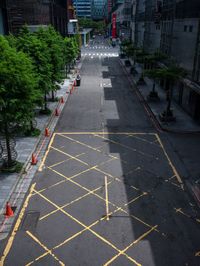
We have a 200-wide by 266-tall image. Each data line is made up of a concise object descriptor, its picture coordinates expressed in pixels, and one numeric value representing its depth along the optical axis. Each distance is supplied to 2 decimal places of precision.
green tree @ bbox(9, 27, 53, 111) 26.64
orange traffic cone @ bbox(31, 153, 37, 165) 21.43
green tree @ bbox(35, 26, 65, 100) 31.64
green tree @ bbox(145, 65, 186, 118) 30.16
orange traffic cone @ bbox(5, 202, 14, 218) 15.70
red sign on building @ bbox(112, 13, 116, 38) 156.25
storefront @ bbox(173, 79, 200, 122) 30.02
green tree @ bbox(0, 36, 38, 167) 17.45
